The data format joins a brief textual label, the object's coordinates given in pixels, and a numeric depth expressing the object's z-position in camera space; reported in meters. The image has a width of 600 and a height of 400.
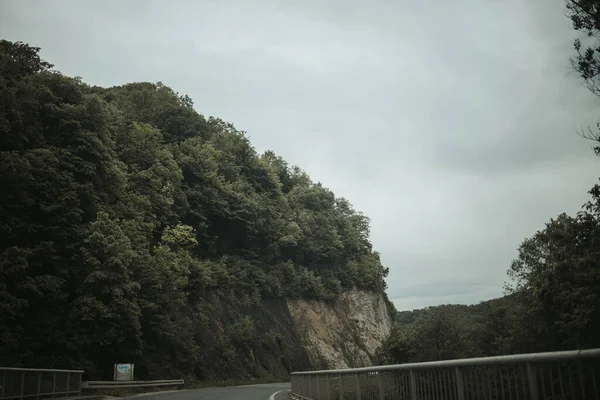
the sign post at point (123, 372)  28.11
